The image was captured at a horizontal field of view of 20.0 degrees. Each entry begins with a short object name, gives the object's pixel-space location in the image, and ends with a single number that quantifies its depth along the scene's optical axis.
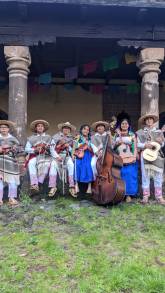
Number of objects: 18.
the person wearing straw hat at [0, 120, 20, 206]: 7.74
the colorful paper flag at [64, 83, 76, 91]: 13.21
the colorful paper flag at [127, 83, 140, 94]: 13.16
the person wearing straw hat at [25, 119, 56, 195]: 7.88
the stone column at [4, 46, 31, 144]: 8.94
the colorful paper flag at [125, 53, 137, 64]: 9.86
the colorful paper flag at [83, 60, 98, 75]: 11.21
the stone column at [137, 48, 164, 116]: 9.20
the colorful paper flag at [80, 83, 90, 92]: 13.33
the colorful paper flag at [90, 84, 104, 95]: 13.23
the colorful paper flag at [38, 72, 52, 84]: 11.95
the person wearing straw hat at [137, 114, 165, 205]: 7.84
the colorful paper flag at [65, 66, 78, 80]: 11.54
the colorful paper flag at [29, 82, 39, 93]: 12.98
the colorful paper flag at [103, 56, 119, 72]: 10.57
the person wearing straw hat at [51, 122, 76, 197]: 7.93
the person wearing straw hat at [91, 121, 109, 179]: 8.14
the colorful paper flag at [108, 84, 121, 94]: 13.30
